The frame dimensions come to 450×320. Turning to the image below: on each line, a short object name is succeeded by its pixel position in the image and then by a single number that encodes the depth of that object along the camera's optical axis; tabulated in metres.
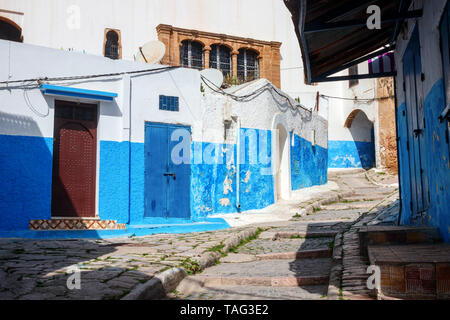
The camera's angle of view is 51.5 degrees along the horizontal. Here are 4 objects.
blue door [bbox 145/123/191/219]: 12.64
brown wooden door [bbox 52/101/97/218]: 11.60
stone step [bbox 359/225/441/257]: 4.92
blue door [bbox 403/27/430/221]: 5.83
